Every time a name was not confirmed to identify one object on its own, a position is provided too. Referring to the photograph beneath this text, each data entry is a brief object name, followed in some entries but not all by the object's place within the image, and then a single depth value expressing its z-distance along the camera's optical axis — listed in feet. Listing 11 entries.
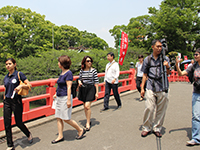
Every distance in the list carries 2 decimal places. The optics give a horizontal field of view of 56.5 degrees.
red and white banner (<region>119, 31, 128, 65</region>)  33.07
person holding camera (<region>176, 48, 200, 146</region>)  10.69
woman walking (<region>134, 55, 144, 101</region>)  22.57
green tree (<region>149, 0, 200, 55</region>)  70.85
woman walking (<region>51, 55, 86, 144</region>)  10.73
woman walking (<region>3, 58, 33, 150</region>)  10.16
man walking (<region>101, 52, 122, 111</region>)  17.52
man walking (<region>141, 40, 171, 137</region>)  11.42
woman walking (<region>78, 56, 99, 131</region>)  13.13
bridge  10.77
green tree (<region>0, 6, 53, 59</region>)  82.58
